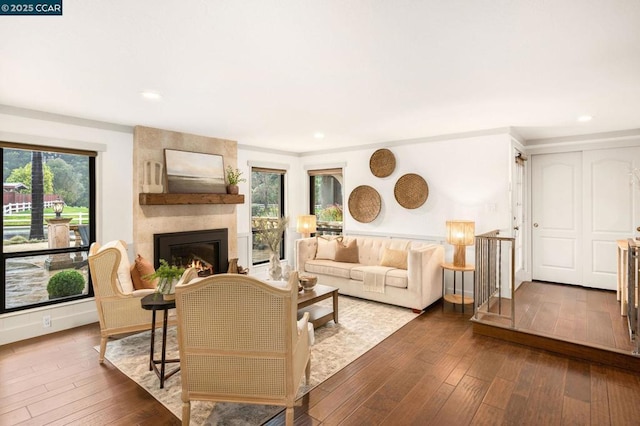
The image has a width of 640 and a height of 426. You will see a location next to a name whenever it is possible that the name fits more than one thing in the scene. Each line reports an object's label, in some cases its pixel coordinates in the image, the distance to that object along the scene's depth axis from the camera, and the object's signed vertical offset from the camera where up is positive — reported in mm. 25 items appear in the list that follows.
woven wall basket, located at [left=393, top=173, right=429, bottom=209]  5282 +350
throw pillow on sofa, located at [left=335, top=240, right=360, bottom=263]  5383 -668
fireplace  4535 -537
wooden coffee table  3629 -1086
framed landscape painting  4582 +605
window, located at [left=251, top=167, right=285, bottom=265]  6066 +246
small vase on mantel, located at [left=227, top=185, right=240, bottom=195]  5230 +383
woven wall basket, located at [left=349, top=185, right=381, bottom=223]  5861 +158
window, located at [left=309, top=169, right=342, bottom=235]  6570 +279
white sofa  4320 -823
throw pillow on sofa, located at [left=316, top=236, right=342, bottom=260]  5648 -613
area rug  2260 -1347
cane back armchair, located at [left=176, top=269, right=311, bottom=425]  1874 -745
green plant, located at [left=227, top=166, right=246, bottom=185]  5305 +607
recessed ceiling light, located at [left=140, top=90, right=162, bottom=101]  3051 +1129
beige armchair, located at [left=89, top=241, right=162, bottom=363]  2986 -793
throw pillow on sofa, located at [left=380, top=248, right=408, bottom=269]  4832 -695
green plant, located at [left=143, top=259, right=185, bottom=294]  2631 -509
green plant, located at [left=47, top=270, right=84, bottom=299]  3861 -837
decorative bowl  3846 -812
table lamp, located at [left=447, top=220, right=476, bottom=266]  4398 -331
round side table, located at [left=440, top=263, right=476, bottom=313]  4355 -1176
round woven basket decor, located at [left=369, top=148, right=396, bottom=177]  5602 +859
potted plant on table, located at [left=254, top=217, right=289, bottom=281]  5801 -280
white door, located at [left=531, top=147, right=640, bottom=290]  4867 -16
